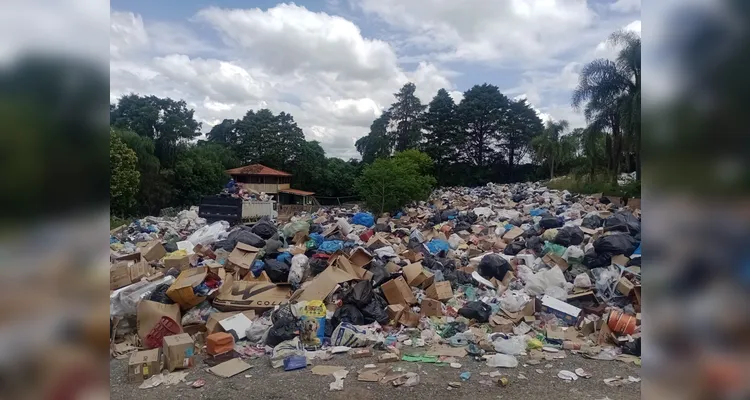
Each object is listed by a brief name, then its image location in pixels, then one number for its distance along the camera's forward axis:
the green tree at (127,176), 14.73
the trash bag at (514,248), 6.61
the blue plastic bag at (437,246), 7.07
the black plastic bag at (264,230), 6.64
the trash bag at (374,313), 4.21
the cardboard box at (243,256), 5.32
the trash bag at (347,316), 4.11
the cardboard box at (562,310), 4.28
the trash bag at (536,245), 6.47
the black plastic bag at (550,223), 7.81
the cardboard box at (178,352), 3.27
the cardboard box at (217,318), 3.95
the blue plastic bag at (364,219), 9.94
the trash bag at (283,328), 3.75
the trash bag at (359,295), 4.28
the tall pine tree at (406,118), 32.41
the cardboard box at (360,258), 5.29
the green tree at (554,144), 27.36
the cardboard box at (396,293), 4.52
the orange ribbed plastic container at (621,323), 3.76
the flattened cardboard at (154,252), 6.14
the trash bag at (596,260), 5.30
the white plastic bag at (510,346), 3.60
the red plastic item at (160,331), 3.69
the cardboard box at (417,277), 5.07
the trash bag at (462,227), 9.43
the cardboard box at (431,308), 4.51
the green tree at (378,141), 32.28
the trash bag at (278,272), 5.09
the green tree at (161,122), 20.92
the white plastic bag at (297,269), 4.97
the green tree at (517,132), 31.66
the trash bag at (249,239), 6.09
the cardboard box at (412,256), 5.93
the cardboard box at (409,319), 4.25
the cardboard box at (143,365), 3.12
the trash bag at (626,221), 6.12
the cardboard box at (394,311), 4.26
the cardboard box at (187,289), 4.20
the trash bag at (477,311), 4.32
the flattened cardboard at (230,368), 3.24
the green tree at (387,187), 15.52
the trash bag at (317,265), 5.17
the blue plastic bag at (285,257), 5.36
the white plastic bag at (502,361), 3.34
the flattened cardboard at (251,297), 4.32
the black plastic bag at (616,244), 5.27
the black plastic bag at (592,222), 7.59
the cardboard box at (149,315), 3.78
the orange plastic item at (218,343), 3.54
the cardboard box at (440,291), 4.89
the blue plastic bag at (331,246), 5.85
